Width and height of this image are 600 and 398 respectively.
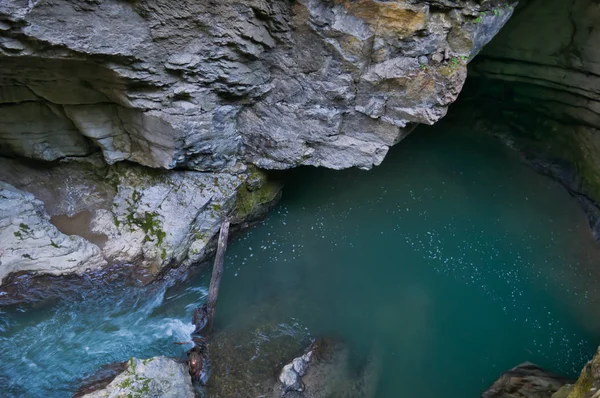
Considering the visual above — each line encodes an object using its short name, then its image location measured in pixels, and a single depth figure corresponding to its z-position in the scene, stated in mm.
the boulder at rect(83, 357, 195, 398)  5324
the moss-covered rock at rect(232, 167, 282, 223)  8555
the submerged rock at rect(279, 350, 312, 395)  6176
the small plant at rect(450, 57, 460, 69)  7039
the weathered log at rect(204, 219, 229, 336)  6910
